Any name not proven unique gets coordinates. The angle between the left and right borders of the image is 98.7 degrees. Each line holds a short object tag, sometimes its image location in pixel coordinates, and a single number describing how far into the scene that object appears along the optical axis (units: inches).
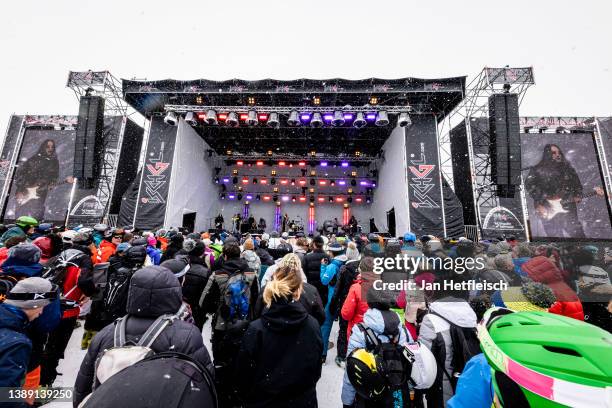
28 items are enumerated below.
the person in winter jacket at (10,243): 131.8
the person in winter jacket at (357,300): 108.6
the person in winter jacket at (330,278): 151.6
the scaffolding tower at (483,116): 414.6
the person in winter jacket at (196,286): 122.9
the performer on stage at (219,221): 706.0
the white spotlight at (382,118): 448.5
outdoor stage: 439.8
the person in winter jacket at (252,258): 142.3
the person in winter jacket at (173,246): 167.2
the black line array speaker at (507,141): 395.5
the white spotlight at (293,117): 461.7
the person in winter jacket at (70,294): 117.0
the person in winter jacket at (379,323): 75.5
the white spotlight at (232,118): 464.1
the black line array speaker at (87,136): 436.8
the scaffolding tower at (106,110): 447.2
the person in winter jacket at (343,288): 137.9
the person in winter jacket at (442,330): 82.4
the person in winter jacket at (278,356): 59.9
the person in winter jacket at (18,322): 56.9
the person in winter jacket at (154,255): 178.4
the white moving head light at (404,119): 448.1
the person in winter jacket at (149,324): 51.8
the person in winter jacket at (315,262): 163.3
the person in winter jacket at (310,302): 87.9
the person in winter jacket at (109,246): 168.2
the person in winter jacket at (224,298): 86.6
